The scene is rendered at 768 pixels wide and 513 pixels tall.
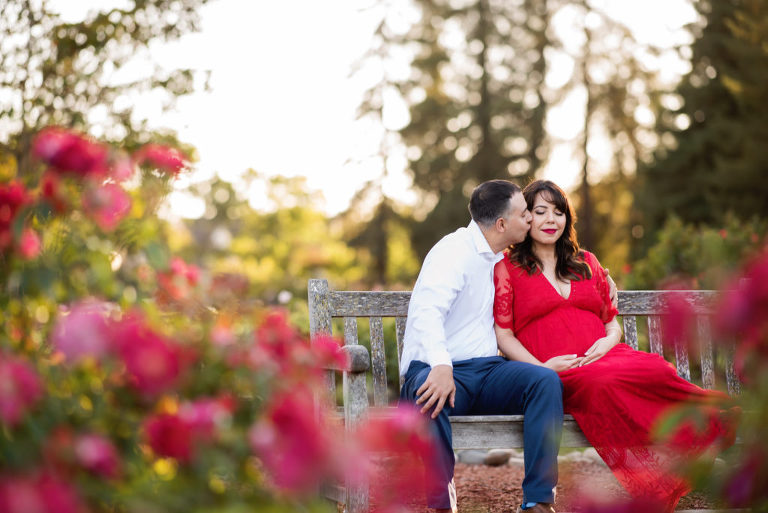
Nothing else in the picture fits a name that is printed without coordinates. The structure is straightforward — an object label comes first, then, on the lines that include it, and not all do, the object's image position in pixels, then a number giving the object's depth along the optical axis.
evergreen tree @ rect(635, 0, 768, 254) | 18.38
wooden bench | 3.38
